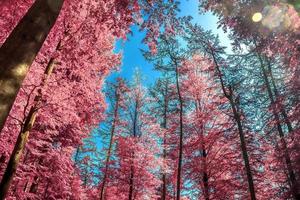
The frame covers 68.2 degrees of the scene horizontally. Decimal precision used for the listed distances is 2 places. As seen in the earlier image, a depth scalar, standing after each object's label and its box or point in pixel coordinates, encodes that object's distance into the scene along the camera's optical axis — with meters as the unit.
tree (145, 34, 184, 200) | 13.67
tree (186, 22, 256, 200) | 10.61
